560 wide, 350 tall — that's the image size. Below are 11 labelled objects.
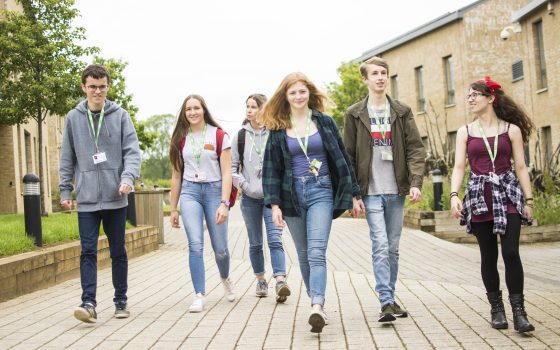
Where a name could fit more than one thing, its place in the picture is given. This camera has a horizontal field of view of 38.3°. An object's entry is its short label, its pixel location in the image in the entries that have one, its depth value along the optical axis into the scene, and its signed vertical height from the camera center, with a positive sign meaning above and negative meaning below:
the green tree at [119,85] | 34.49 +5.06
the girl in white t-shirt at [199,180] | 7.20 +0.13
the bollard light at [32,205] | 9.57 +0.01
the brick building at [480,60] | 25.14 +4.51
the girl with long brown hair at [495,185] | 5.70 -0.07
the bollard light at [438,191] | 16.70 -0.24
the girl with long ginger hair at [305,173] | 5.92 +0.11
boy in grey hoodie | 6.57 +0.25
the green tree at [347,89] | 44.34 +5.37
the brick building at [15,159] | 24.83 +1.57
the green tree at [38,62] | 20.25 +3.66
